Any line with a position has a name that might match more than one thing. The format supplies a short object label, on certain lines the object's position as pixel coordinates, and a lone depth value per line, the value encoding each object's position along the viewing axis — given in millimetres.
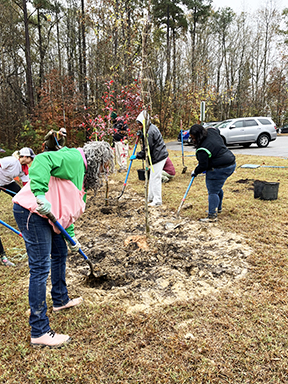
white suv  13420
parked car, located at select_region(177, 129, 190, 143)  16944
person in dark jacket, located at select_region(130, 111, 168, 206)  5395
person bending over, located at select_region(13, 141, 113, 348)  1925
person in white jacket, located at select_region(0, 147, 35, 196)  4145
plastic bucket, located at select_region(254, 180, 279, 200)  5418
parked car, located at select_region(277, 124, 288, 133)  23291
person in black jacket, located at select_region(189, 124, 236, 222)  4246
